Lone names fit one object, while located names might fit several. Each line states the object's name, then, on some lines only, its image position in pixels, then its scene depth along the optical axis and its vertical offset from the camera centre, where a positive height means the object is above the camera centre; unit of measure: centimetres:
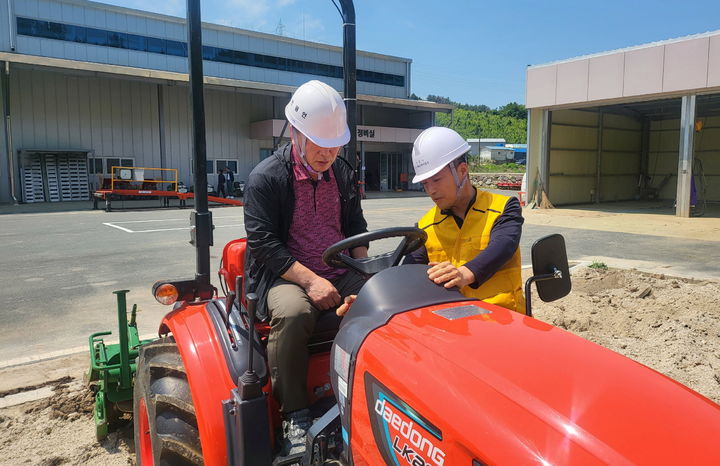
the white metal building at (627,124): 1545 +213
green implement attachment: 292 -114
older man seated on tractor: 198 -26
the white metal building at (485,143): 6523 +415
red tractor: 107 -51
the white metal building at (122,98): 2164 +375
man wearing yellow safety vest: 224 -21
